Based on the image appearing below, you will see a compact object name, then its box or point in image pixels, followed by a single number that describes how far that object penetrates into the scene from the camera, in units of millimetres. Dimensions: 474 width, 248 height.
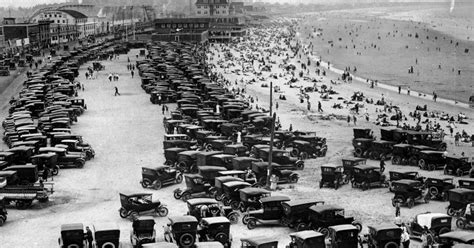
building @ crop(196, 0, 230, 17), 180288
